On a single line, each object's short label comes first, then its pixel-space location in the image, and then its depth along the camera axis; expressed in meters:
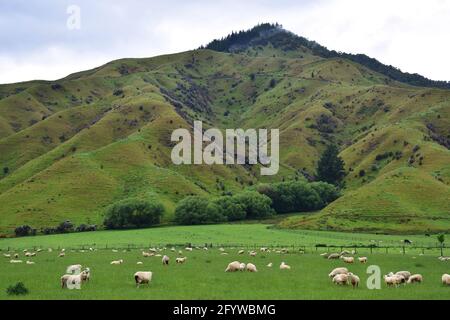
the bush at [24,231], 134.62
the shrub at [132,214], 144.75
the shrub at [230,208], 159.25
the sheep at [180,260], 57.06
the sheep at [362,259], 55.88
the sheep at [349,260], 55.28
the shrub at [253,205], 166.25
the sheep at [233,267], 47.12
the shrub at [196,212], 149.50
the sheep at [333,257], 61.38
